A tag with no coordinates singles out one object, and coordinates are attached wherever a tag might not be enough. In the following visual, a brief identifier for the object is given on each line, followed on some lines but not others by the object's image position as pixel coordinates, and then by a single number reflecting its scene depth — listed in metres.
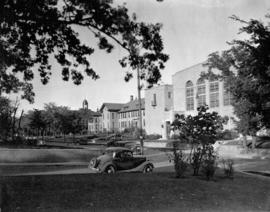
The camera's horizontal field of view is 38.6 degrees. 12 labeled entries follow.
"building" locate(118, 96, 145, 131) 104.88
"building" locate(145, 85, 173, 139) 85.44
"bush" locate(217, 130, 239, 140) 52.01
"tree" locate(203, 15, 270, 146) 14.91
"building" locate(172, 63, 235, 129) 63.75
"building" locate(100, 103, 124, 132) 119.25
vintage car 18.95
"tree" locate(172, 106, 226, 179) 13.01
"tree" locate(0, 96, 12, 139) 46.25
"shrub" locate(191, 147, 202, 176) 12.98
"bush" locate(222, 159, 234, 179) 13.01
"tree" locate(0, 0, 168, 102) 11.12
